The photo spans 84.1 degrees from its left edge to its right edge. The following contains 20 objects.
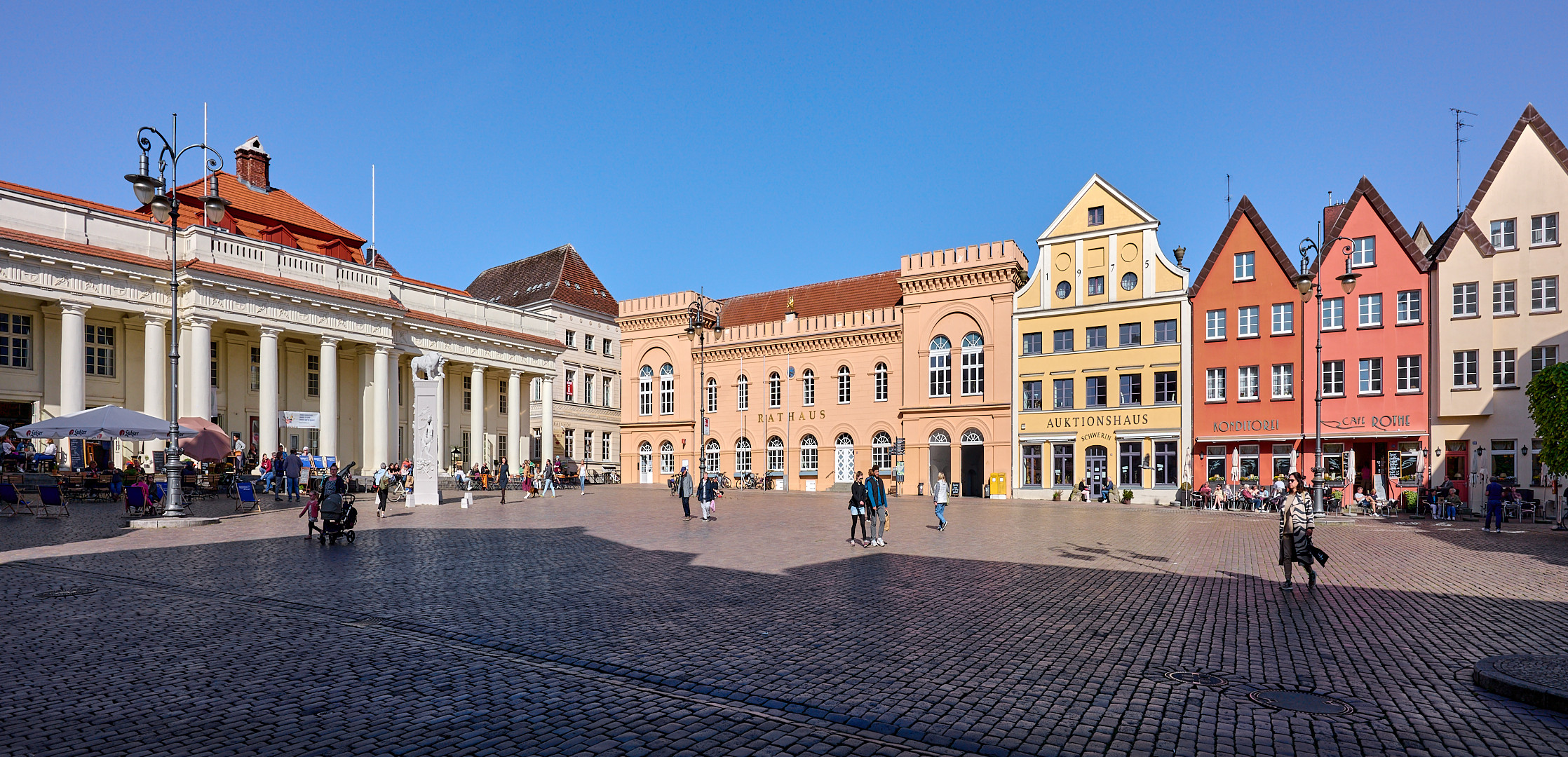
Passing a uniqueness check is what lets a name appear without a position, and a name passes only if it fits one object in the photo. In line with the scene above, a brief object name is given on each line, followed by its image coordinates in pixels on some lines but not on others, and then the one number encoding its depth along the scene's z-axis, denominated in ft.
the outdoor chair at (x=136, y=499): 69.67
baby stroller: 55.67
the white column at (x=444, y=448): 167.84
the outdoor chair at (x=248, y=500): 81.30
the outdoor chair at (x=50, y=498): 71.67
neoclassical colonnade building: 113.29
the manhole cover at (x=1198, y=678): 23.58
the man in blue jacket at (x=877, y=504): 58.80
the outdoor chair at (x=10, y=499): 71.00
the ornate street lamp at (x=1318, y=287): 83.35
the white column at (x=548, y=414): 176.76
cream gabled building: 111.55
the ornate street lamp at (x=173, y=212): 63.46
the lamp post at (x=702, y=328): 151.43
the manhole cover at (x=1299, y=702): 21.12
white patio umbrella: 79.92
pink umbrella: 94.73
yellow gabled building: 136.46
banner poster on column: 139.85
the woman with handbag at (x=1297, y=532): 39.70
